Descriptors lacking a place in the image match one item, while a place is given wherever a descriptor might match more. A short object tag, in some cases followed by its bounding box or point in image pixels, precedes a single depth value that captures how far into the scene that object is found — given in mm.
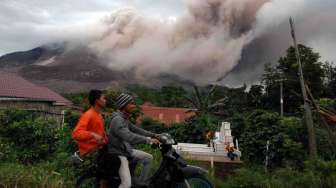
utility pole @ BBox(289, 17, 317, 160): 7574
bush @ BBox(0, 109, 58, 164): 6852
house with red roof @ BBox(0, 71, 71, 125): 20552
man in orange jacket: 3852
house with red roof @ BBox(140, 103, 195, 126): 37844
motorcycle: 4102
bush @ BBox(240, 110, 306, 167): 8940
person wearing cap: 3908
